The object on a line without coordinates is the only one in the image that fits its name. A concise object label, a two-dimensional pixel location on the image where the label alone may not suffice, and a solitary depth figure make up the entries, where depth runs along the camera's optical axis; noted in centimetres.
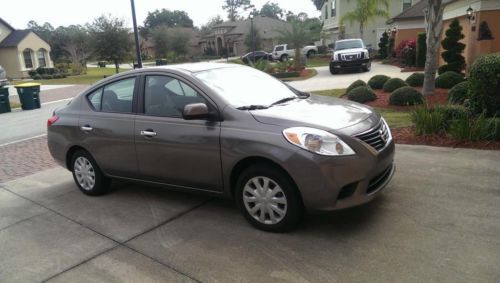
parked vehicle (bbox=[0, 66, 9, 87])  2212
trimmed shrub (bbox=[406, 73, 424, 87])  1309
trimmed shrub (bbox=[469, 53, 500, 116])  659
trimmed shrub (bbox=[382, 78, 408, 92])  1231
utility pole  1550
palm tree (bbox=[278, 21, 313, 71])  3366
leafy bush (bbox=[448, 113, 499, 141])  624
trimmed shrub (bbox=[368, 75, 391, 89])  1345
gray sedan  380
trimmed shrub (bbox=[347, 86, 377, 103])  1128
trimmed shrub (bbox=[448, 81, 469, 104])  838
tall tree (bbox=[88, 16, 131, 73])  3447
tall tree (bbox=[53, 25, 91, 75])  4262
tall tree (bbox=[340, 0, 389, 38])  3366
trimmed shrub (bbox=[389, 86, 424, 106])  1016
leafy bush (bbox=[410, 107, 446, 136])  683
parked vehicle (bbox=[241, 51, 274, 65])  4120
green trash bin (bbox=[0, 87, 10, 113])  1617
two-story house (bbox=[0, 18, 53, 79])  4284
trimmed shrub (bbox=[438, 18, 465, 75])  1605
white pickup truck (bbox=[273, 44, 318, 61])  4138
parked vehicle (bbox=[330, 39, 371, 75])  2264
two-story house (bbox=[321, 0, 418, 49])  4009
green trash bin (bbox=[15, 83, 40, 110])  1658
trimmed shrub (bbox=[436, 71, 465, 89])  1179
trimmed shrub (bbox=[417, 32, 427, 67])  2059
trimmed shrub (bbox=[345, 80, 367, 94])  1268
